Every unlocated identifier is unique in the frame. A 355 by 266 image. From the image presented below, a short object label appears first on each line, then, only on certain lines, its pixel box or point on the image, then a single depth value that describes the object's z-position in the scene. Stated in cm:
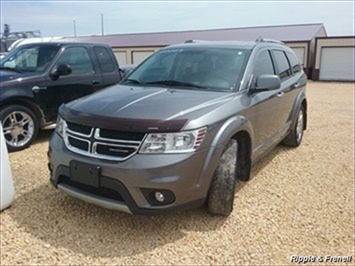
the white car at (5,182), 379
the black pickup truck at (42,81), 588
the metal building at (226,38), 2719
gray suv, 311
